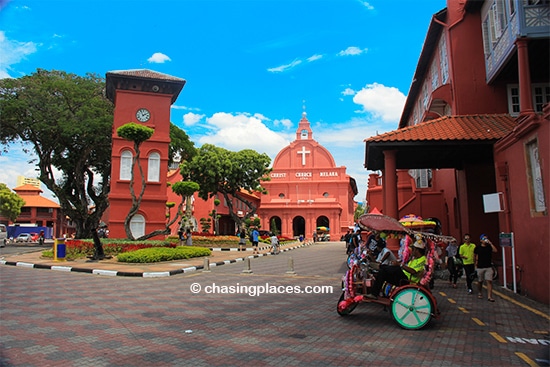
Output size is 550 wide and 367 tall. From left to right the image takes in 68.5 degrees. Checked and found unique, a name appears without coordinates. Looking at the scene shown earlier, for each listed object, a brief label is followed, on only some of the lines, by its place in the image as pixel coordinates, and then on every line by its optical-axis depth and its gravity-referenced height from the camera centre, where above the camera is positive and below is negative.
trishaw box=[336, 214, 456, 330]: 6.62 -1.06
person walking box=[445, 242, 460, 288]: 11.61 -1.00
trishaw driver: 7.25 -0.88
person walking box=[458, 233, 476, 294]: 10.23 -0.88
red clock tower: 24.16 +5.01
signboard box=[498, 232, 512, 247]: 10.08 -0.31
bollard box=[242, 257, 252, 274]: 14.16 -1.35
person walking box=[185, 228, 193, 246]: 26.97 -0.53
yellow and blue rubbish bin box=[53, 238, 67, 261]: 18.77 -0.86
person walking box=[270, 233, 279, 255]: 25.69 -1.01
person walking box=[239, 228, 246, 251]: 27.92 -0.87
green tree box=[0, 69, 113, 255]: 28.72 +7.43
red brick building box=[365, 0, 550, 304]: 9.23 +2.71
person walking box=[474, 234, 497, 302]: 9.01 -0.79
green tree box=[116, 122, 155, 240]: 19.61 +4.65
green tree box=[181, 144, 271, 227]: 34.81 +5.24
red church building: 53.09 +5.26
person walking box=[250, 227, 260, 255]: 25.57 -0.68
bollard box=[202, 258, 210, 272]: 14.88 -1.31
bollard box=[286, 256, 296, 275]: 13.88 -1.34
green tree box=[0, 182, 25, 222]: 47.08 +3.46
